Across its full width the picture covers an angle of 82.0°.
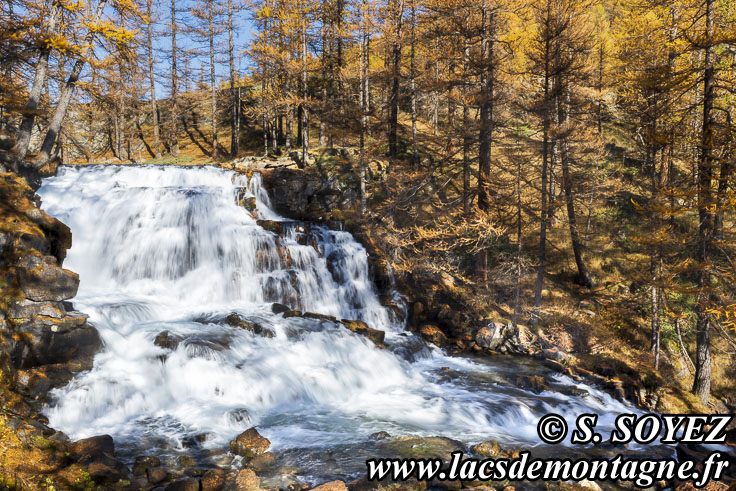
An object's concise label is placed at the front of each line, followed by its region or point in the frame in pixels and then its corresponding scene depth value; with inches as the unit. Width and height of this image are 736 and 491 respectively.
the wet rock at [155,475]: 232.2
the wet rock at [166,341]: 371.2
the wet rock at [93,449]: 235.3
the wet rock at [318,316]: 512.7
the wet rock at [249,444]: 273.6
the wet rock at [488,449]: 289.1
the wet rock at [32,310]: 314.6
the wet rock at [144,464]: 239.5
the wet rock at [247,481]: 227.8
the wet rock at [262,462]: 257.9
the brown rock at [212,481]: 225.6
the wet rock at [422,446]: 282.7
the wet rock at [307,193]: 762.2
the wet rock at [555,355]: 503.2
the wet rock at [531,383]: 422.1
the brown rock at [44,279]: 329.1
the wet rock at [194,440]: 278.6
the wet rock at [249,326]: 439.5
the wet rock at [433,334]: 554.6
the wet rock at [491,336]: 542.9
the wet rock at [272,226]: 641.6
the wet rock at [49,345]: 304.2
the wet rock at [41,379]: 290.4
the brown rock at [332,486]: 219.9
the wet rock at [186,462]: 253.6
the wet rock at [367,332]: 498.3
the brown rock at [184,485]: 219.3
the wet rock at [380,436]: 307.7
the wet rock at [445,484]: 242.0
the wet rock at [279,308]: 514.0
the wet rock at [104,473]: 215.3
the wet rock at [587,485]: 247.0
